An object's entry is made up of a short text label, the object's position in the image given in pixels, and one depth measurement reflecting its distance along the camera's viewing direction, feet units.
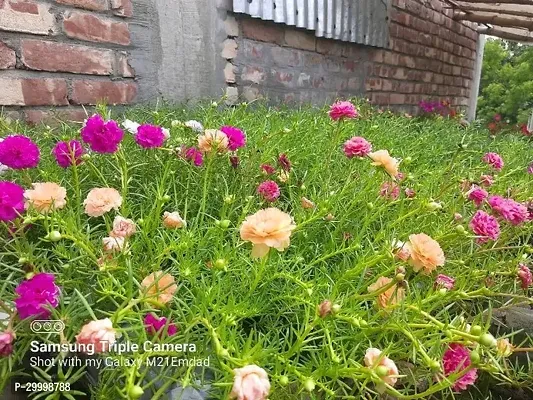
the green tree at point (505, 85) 41.65
